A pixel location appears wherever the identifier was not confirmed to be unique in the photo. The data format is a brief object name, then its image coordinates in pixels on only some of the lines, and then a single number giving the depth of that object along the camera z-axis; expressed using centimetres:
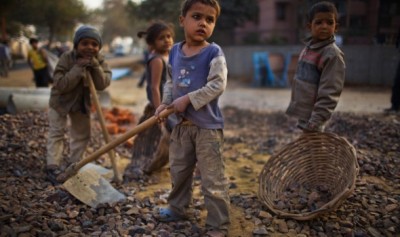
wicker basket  306
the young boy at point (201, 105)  241
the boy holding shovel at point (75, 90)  351
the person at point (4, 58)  1446
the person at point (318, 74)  303
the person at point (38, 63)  929
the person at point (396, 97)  697
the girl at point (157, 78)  374
